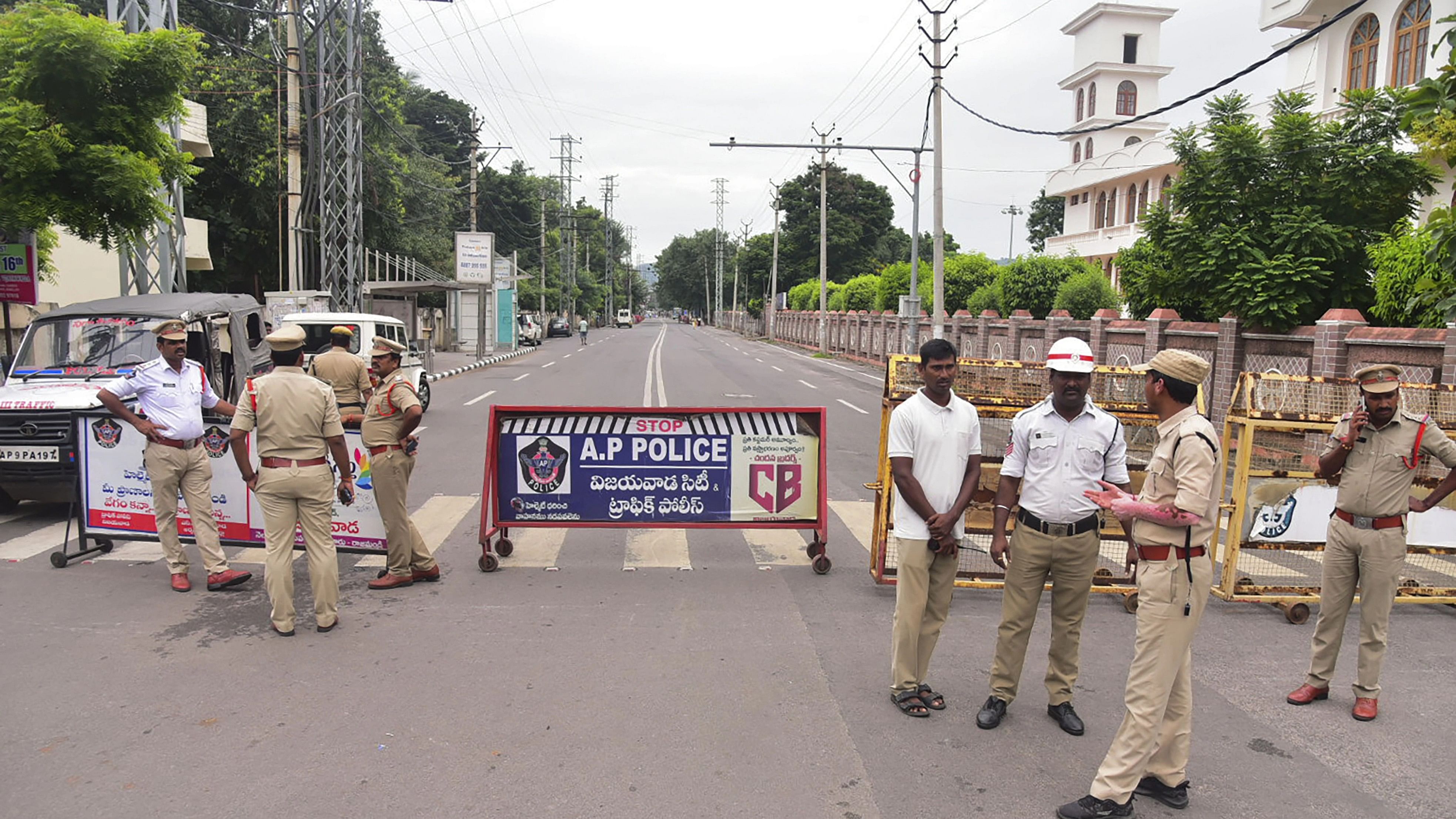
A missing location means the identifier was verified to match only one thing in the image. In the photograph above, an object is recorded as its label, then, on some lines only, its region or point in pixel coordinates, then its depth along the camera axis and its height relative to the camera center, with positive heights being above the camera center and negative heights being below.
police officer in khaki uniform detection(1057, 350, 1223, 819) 3.91 -1.01
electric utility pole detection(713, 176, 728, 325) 123.32 +9.02
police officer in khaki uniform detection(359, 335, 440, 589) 6.80 -0.81
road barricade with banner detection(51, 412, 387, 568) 7.56 -1.39
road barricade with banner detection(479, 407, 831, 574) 7.87 -1.17
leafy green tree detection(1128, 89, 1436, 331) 16.16 +2.38
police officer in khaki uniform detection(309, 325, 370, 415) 7.84 -0.44
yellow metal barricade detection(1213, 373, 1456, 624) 6.90 -1.10
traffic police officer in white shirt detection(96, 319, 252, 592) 6.62 -0.86
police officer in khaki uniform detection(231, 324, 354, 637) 5.98 -0.92
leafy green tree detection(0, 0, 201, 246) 11.40 +2.41
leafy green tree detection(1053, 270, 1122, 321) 25.03 +1.05
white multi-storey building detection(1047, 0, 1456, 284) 27.45 +9.09
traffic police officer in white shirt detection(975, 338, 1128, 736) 4.52 -0.77
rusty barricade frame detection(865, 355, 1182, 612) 7.15 -0.59
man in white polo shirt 4.82 -0.81
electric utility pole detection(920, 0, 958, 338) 26.67 +3.97
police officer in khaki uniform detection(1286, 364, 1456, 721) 5.11 -0.92
